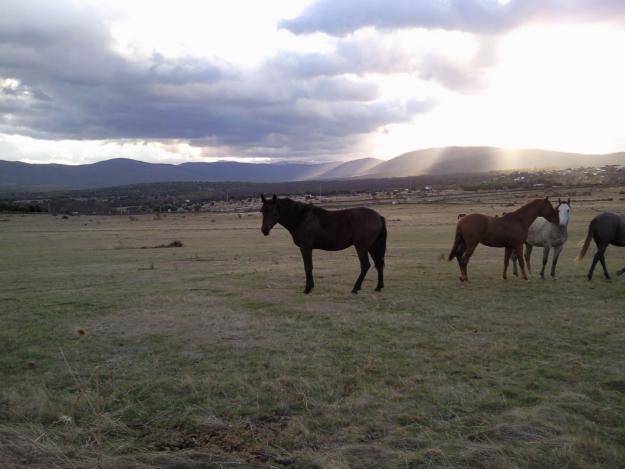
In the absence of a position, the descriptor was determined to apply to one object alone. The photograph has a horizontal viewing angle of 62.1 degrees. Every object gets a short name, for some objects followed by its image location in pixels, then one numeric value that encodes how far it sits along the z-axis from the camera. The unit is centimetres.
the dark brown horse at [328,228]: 1253
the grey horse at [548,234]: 1448
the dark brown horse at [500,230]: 1380
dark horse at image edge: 1423
